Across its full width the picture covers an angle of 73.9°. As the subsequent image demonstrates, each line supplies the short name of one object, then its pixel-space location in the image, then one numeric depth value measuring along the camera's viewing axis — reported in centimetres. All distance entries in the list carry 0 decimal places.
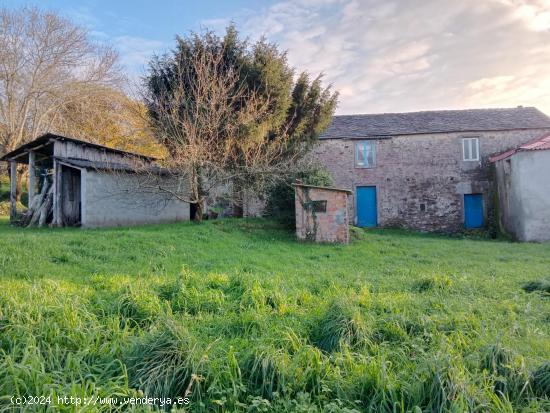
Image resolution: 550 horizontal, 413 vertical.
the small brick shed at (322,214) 1263
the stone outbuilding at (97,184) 1328
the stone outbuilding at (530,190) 1512
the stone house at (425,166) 1927
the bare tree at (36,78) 2097
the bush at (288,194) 1411
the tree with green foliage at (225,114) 1287
